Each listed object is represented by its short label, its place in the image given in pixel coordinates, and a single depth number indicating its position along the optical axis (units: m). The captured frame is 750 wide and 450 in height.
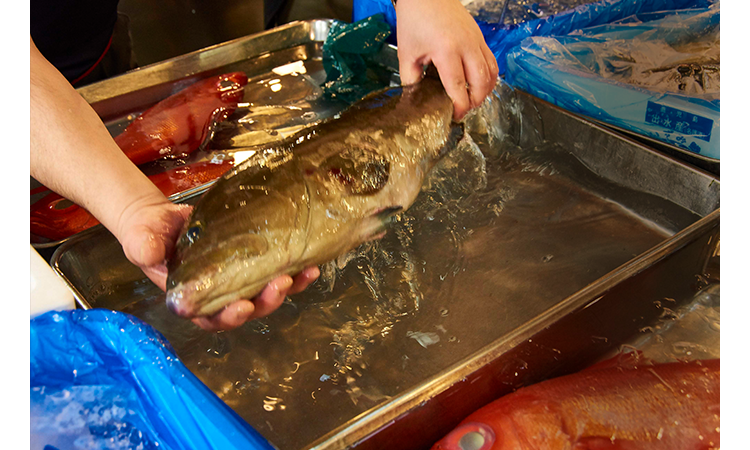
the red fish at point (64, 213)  1.78
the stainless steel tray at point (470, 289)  1.22
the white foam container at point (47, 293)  1.20
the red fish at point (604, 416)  0.99
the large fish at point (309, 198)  1.12
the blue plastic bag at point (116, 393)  0.95
